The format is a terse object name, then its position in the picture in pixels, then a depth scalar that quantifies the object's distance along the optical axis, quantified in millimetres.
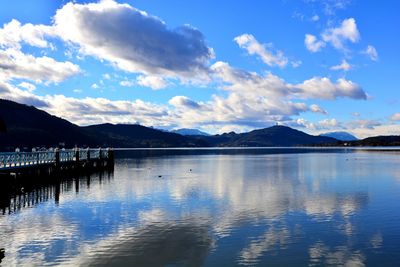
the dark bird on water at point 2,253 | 20627
